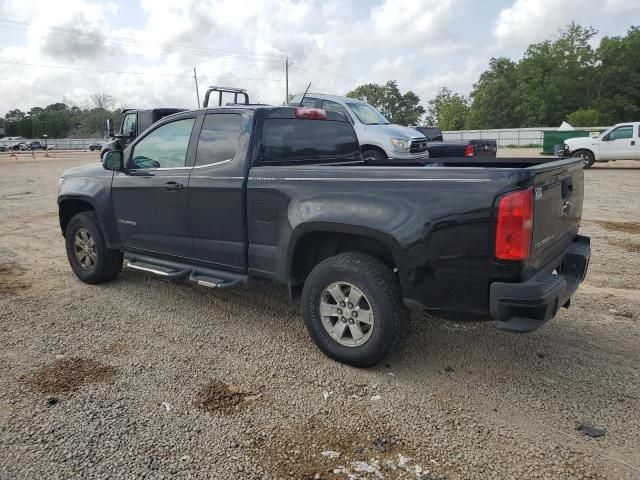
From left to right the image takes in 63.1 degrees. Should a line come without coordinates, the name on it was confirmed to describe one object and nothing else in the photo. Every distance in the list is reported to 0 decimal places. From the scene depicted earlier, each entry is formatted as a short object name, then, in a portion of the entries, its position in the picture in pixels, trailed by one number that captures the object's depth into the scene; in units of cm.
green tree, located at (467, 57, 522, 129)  6600
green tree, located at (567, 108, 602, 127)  4950
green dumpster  2730
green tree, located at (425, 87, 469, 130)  8244
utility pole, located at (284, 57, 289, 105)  5766
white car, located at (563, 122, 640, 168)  1817
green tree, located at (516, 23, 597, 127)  6262
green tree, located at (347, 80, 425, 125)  10588
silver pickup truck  1138
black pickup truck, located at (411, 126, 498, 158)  1159
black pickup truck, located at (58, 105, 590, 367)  298
